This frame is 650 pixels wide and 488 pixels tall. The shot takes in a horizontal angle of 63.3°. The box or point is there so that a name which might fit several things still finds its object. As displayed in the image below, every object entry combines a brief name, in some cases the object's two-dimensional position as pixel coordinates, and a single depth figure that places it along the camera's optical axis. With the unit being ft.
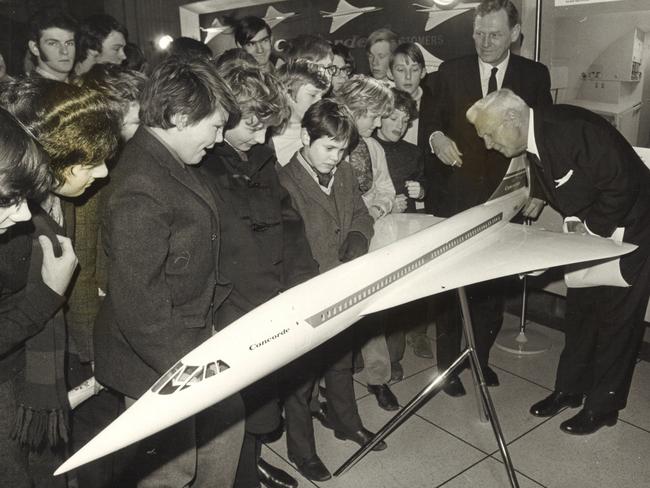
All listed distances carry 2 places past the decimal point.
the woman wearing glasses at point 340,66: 13.08
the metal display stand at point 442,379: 8.80
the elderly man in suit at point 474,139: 11.45
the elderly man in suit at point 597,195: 9.10
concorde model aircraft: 5.26
